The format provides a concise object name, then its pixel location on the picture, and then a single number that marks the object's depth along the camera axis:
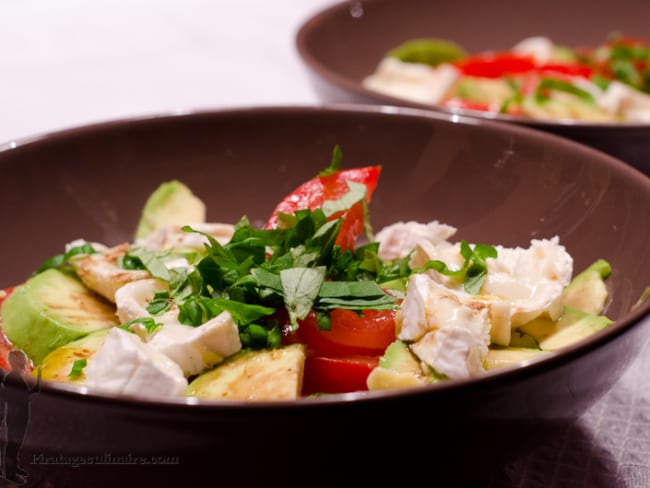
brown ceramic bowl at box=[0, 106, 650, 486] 0.47
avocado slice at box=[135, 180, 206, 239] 0.67
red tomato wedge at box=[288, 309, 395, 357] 0.55
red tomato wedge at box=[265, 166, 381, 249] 0.61
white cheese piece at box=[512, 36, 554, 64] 1.03
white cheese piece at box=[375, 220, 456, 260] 0.62
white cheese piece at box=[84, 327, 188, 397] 0.50
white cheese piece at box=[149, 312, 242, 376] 0.52
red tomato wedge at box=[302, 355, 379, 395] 0.53
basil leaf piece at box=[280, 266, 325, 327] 0.54
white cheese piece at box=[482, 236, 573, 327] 0.57
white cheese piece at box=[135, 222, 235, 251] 0.62
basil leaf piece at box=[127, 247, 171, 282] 0.58
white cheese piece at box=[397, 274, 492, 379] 0.51
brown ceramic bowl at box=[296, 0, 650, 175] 0.98
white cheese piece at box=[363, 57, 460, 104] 0.89
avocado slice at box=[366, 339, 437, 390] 0.51
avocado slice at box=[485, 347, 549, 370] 0.54
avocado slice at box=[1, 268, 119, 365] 0.57
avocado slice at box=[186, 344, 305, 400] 0.51
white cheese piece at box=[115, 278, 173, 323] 0.56
